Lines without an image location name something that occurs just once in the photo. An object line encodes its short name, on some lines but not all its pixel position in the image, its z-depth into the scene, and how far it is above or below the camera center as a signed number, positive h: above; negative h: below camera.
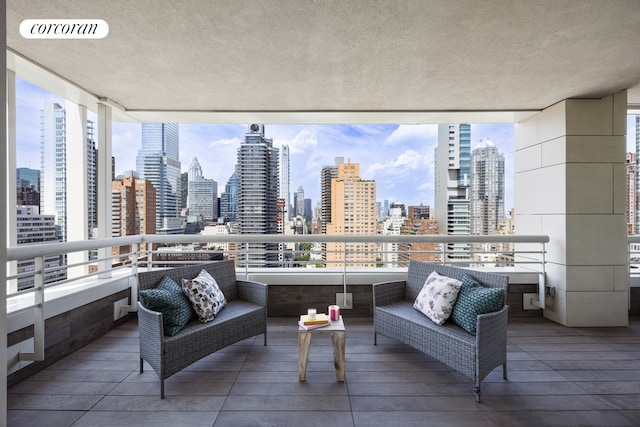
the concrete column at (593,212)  3.26 +0.00
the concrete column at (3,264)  1.52 -0.27
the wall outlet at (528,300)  3.56 -1.06
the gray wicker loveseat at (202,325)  2.07 -0.89
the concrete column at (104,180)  3.35 +0.37
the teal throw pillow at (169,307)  2.20 -0.71
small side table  2.18 -1.00
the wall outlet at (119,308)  3.22 -1.05
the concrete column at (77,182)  3.21 +0.33
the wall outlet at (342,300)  3.53 -1.05
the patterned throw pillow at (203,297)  2.44 -0.71
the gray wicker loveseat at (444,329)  2.00 -0.89
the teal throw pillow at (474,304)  2.18 -0.69
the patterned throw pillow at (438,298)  2.37 -0.71
